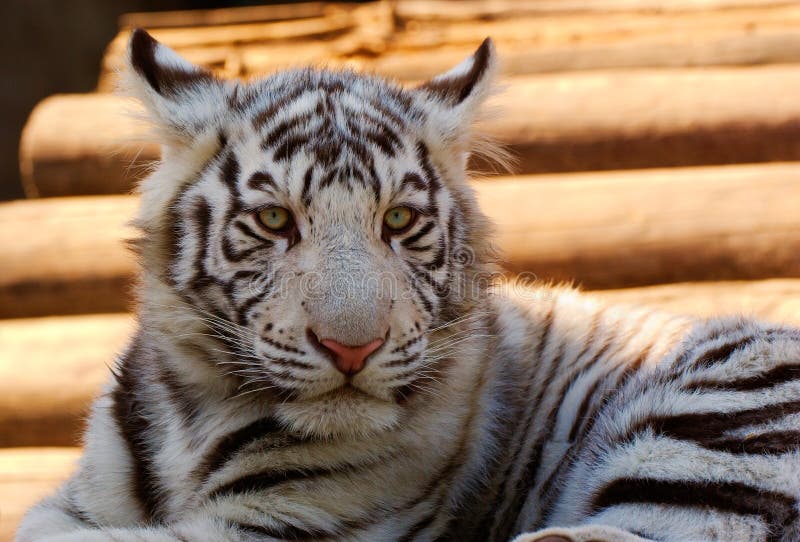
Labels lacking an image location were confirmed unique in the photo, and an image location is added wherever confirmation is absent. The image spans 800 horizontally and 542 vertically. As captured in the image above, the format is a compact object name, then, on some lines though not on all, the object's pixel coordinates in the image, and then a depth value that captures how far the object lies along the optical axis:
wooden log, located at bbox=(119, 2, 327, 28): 9.55
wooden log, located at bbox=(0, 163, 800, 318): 6.79
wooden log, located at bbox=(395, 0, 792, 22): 8.87
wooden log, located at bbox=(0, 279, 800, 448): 6.60
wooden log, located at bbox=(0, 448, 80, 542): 5.45
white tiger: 3.55
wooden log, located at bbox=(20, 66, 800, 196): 7.52
